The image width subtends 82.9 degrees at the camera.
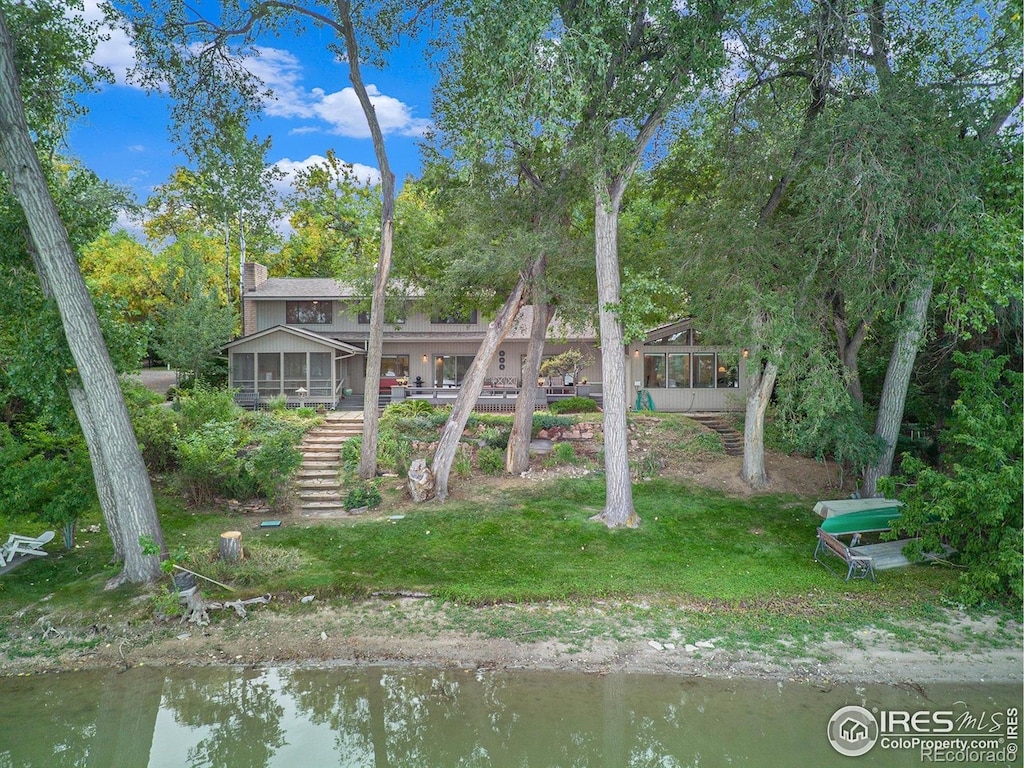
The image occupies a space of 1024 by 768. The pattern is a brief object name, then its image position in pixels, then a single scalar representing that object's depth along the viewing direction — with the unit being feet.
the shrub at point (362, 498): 38.27
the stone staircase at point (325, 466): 38.68
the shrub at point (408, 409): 52.42
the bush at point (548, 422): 50.90
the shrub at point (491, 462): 45.78
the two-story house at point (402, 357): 63.05
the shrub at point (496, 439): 48.49
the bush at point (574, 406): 57.21
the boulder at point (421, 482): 40.09
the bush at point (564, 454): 46.83
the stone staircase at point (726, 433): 50.88
